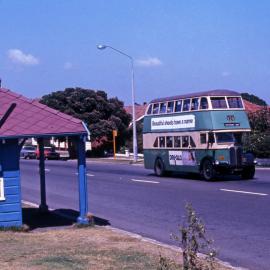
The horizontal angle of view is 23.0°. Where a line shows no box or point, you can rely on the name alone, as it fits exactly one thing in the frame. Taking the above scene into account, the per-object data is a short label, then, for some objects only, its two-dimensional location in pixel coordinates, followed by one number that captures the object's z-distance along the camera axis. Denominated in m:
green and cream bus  26.73
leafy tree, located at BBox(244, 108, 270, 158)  40.00
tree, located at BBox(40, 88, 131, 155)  63.44
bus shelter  12.45
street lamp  48.49
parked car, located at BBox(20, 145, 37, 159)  69.50
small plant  5.81
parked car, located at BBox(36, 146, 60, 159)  64.38
